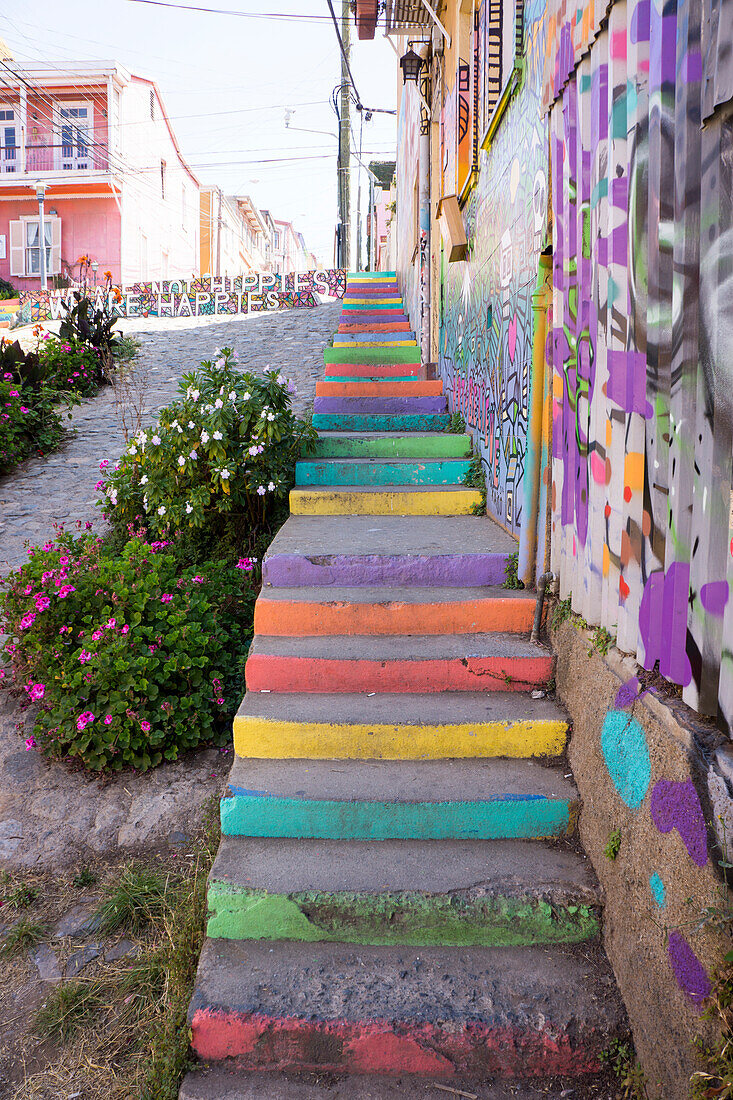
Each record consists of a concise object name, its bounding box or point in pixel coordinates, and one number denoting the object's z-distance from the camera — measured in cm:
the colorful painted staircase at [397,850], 194
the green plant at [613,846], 208
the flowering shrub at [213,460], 437
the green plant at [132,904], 252
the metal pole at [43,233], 1929
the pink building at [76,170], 2161
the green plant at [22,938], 245
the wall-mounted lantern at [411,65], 781
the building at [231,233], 3178
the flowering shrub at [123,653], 323
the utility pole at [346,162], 1928
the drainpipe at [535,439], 297
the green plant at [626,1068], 179
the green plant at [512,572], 342
